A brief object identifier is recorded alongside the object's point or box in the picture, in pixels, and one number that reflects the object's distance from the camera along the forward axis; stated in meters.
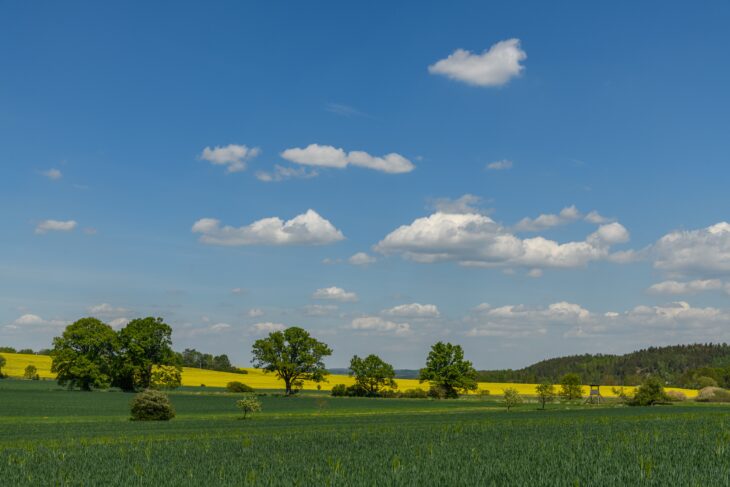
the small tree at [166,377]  110.31
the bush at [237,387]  123.69
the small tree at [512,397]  86.56
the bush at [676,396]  114.55
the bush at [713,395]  116.77
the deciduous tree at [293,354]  117.31
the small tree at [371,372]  127.00
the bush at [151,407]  61.88
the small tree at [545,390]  96.12
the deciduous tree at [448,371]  123.62
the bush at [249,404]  68.38
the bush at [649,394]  105.19
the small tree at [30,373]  143.02
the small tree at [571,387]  120.06
